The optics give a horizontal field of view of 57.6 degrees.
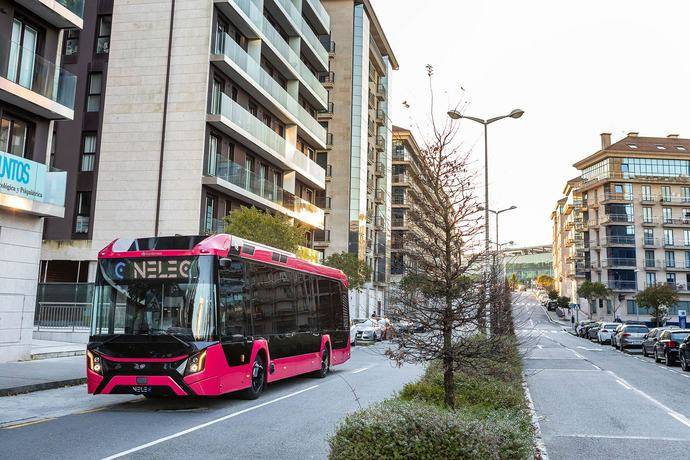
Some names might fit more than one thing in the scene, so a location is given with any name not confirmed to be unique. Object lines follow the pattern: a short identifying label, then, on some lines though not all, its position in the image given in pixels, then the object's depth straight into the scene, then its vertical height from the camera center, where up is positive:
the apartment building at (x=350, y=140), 52.59 +14.51
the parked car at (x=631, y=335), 36.00 -1.15
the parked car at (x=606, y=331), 44.03 -1.15
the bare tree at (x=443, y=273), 7.91 +0.51
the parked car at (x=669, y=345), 25.08 -1.15
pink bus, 10.34 -0.24
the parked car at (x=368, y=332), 36.44 -1.32
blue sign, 16.94 +3.42
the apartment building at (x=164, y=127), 29.69 +8.61
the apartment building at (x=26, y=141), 17.47 +4.73
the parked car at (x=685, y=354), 22.75 -1.36
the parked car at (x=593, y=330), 49.38 -1.23
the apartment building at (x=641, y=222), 85.50 +12.79
